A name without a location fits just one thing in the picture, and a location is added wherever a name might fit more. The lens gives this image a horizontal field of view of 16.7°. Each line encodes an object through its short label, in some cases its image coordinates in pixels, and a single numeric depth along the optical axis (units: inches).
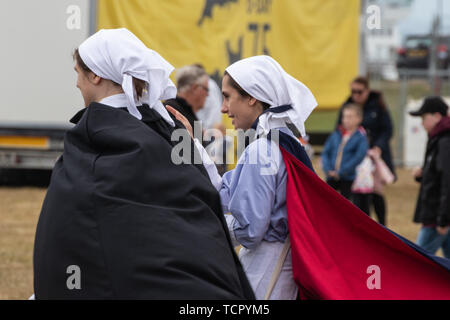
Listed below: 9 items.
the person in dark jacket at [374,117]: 735.9
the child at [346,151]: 683.2
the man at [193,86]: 489.9
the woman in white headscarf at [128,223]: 204.4
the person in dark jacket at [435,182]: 507.3
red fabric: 255.7
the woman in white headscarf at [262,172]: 259.0
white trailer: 892.9
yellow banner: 903.7
